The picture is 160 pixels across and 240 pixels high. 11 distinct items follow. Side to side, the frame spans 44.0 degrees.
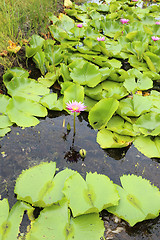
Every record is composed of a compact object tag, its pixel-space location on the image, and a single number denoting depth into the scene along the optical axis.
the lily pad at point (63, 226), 1.12
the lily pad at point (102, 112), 1.82
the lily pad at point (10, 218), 1.13
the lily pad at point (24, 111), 1.81
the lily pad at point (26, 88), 2.11
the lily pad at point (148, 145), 1.67
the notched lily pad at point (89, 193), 1.21
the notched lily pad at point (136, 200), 1.23
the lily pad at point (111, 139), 1.68
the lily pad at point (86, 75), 2.21
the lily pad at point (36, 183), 1.26
